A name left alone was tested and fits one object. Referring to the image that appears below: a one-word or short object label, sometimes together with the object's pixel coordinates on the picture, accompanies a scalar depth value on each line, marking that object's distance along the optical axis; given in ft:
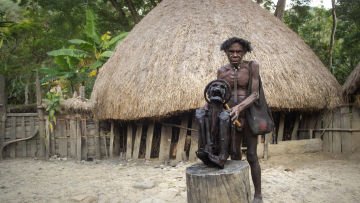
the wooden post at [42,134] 24.45
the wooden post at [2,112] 24.31
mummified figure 8.81
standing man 9.91
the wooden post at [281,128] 22.80
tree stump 8.50
